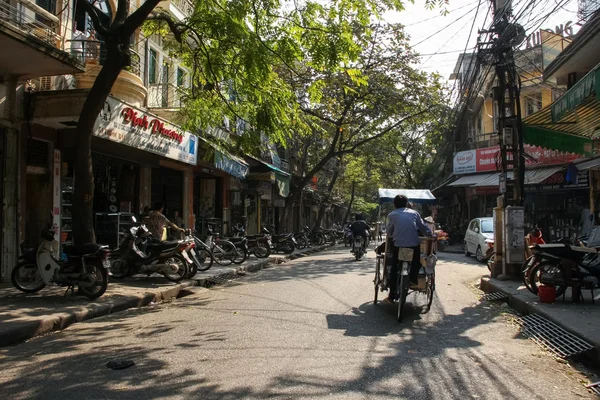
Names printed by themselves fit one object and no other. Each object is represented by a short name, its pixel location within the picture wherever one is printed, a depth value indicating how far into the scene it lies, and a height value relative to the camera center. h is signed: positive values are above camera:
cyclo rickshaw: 6.29 -0.81
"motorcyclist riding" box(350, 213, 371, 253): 16.09 -0.48
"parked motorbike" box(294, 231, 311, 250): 22.14 -1.13
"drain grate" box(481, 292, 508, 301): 8.34 -1.49
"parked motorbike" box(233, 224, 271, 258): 15.95 -1.00
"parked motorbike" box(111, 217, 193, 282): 9.39 -0.79
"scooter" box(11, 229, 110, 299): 7.39 -0.79
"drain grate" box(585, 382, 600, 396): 3.89 -1.47
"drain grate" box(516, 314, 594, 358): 4.93 -1.46
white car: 16.09 -0.77
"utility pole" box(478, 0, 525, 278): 9.75 +1.74
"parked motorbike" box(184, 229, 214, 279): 9.90 -0.99
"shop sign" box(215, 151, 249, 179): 15.48 +1.70
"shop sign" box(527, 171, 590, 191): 16.95 +1.18
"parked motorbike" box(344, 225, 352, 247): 25.36 -1.11
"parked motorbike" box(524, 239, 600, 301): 7.24 -0.85
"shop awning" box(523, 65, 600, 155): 9.66 +1.96
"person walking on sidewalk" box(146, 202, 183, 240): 10.41 -0.14
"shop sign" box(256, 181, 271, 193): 23.67 +1.53
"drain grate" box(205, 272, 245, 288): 10.43 -1.49
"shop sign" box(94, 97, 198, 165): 9.74 +2.05
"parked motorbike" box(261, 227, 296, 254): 18.77 -1.10
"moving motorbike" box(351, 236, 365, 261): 15.95 -1.09
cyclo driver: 6.62 -0.28
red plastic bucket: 7.18 -1.23
